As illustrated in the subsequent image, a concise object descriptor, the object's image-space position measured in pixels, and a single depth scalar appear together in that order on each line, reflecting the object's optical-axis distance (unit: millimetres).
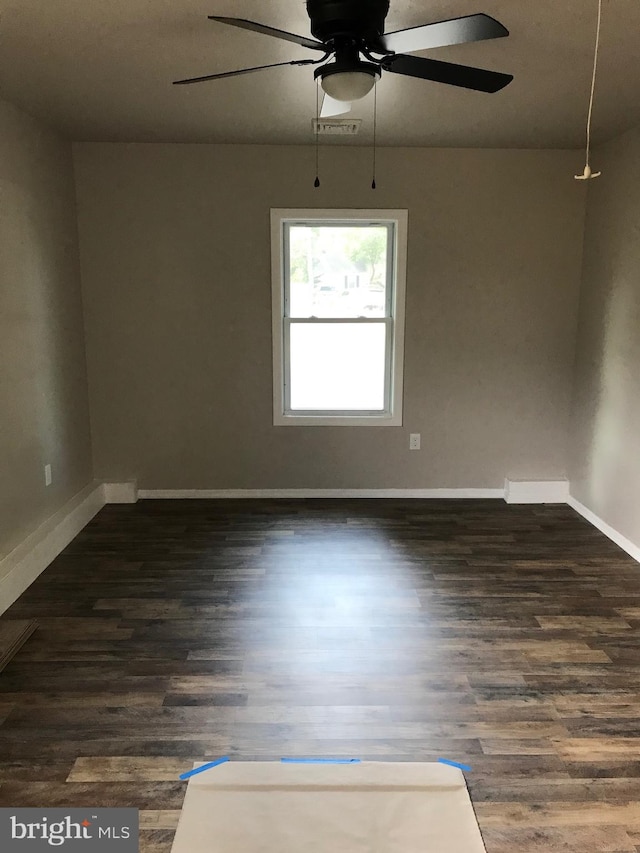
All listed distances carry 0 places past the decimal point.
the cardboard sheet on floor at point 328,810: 1651
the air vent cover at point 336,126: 3422
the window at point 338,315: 4199
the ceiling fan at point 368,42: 1752
